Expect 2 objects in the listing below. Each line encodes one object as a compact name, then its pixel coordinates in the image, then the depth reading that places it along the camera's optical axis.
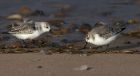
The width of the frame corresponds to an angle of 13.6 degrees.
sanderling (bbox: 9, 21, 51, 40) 11.11
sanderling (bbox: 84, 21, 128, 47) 10.28
